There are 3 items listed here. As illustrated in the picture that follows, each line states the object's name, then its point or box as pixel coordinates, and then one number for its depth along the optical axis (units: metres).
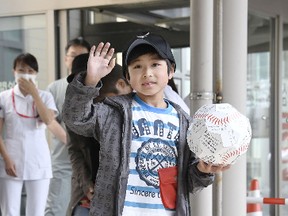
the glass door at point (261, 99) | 6.28
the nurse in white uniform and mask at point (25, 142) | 4.56
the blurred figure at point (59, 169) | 5.00
